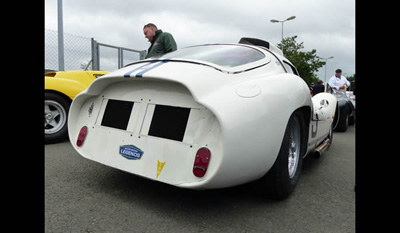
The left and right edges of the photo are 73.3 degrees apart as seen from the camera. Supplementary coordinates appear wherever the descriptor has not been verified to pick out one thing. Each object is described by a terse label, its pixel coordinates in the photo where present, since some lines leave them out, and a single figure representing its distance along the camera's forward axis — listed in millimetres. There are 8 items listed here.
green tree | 27838
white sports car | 1646
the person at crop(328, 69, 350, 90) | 6944
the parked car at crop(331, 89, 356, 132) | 6090
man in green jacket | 4211
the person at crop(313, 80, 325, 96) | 9875
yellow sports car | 3758
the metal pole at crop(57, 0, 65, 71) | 6711
